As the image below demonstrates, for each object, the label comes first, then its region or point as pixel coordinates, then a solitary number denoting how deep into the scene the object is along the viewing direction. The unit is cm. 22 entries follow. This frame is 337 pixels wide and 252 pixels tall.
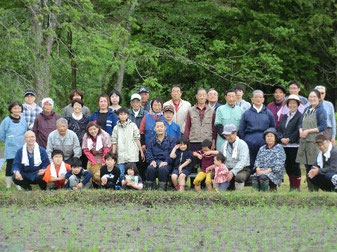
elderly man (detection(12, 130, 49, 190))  1293
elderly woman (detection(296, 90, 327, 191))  1257
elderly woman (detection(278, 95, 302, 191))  1284
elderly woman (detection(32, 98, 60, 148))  1363
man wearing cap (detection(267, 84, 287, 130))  1314
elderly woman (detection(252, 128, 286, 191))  1239
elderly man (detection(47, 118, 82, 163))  1321
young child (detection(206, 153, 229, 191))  1262
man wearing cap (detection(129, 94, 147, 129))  1374
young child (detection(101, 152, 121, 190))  1271
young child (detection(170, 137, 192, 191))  1302
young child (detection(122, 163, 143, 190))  1262
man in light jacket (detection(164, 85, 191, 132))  1366
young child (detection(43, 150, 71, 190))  1279
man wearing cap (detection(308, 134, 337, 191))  1205
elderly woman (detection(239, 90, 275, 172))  1287
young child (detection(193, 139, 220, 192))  1286
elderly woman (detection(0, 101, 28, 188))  1352
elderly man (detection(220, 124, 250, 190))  1260
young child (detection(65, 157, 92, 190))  1273
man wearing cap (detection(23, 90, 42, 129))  1387
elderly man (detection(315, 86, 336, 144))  1275
